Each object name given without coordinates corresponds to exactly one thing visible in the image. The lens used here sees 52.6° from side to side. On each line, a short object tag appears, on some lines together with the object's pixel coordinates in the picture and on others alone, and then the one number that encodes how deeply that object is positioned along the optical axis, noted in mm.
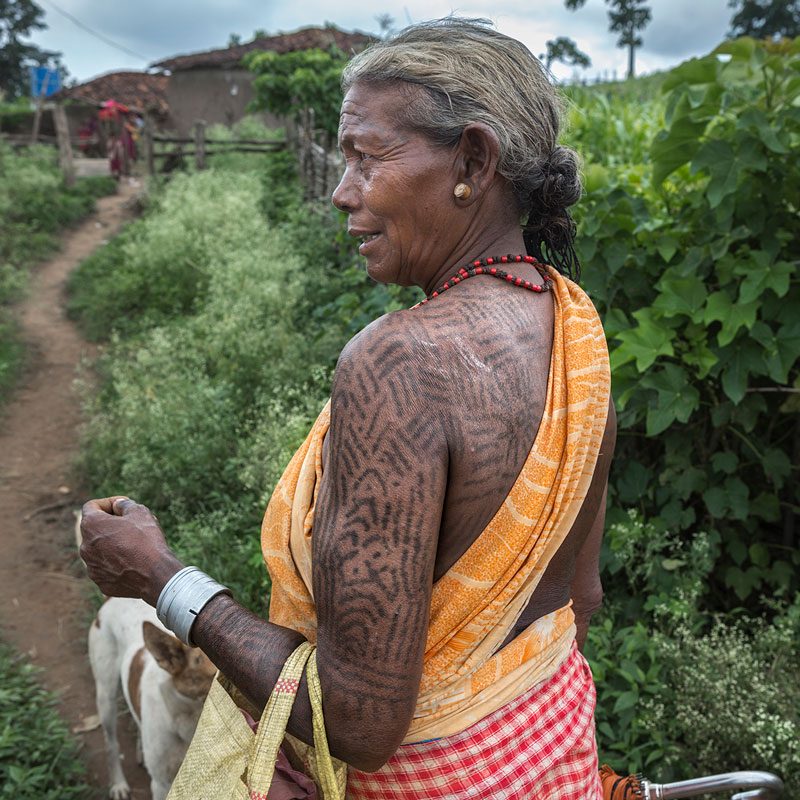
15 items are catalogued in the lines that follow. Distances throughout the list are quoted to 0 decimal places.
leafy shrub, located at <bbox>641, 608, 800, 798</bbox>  2580
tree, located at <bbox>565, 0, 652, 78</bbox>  35938
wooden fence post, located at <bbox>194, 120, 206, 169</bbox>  15539
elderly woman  1143
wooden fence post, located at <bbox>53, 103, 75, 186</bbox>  15630
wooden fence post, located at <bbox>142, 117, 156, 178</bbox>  16047
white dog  2545
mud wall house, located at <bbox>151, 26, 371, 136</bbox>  21594
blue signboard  24922
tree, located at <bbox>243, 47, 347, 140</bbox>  12500
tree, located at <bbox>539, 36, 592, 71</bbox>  16956
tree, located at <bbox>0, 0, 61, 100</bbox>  34062
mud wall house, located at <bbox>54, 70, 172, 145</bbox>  23188
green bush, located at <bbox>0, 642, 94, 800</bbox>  3109
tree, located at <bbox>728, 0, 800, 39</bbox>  33000
